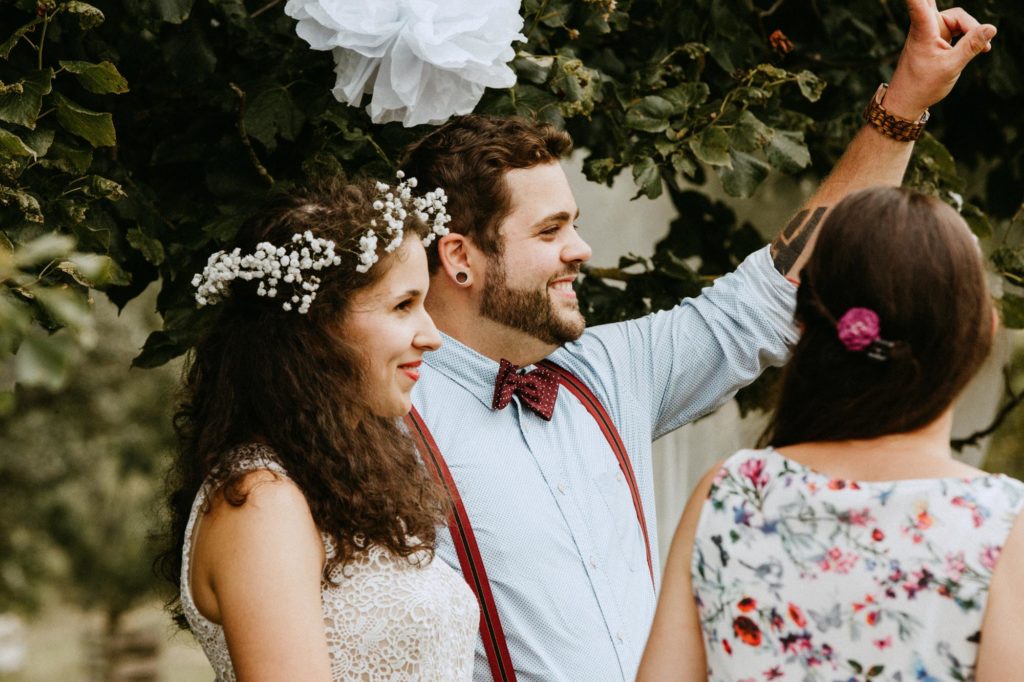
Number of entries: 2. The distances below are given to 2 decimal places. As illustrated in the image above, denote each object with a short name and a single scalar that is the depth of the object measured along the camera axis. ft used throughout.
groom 8.77
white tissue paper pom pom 8.99
